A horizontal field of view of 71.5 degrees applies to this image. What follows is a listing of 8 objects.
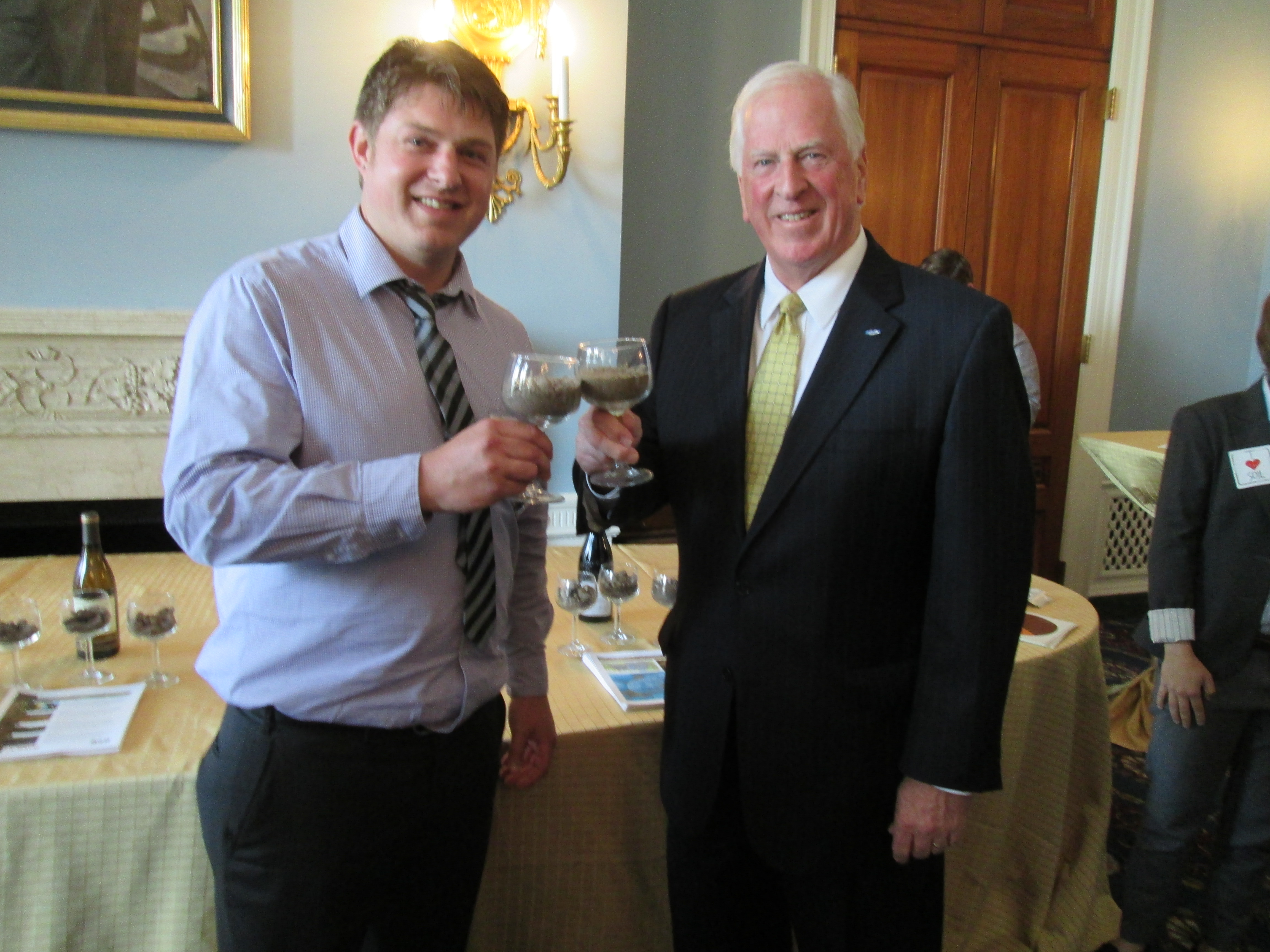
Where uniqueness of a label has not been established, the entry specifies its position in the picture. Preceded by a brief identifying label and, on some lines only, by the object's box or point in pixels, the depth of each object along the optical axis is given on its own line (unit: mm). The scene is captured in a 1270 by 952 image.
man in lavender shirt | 1062
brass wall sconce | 3312
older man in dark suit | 1228
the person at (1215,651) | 1926
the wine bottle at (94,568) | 1821
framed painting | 3008
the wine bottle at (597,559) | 2121
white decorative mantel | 3201
